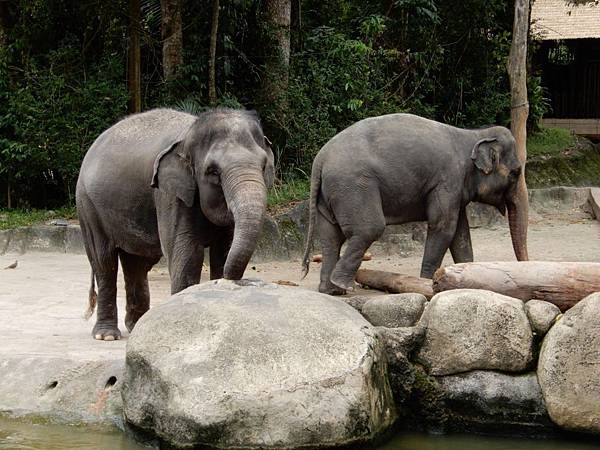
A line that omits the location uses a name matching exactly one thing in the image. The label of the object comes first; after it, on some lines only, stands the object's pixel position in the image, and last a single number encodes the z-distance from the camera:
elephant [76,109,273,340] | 9.92
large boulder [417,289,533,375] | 9.95
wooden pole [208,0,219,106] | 22.75
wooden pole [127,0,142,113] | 22.90
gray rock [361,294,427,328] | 10.66
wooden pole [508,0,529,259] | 21.91
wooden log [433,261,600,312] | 10.62
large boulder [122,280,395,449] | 8.66
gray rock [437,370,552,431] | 9.96
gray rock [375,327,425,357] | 10.09
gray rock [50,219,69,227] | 21.30
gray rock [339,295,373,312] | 11.03
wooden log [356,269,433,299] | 14.18
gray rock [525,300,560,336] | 10.12
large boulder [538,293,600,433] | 9.53
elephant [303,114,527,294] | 15.32
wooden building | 38.49
